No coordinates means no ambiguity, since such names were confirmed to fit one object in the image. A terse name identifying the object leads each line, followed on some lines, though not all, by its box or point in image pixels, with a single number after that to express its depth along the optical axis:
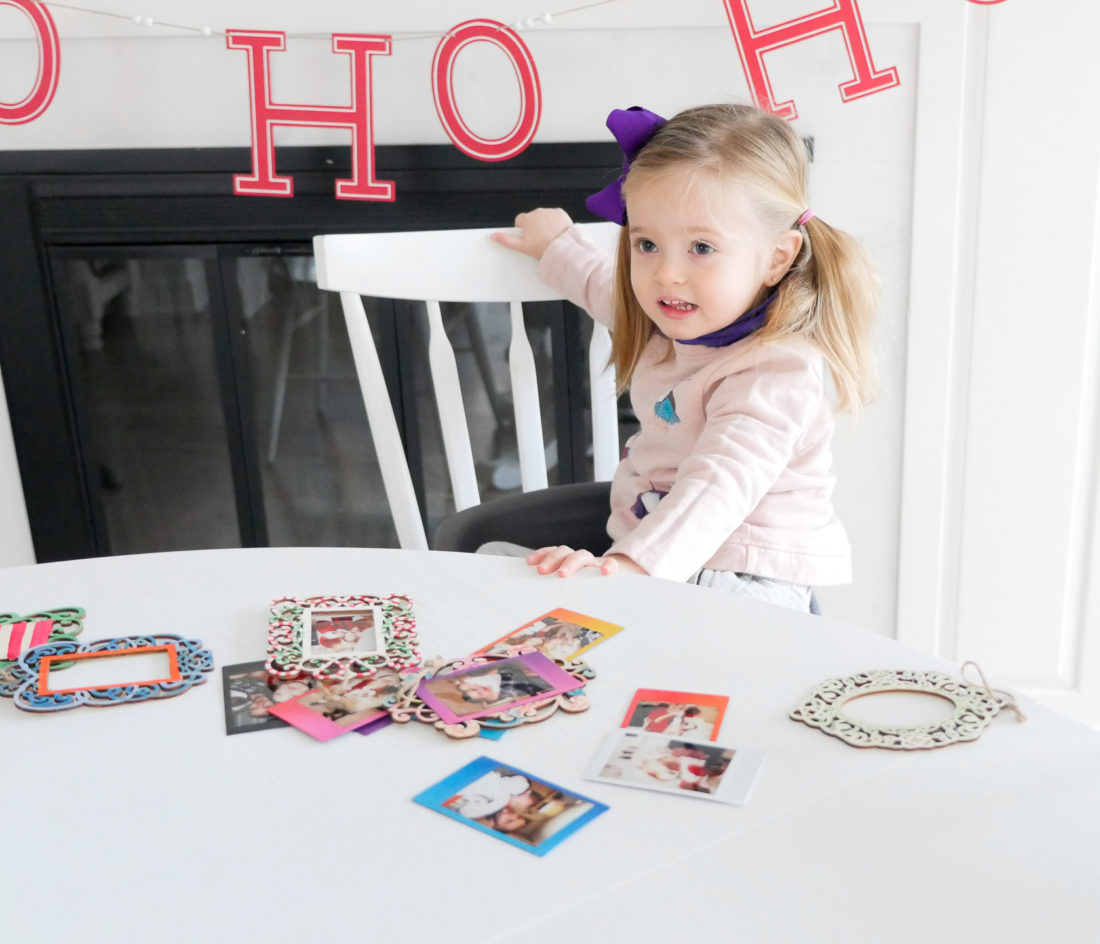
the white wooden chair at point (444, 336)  1.32
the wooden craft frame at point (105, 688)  0.69
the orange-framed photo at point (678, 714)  0.63
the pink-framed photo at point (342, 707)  0.65
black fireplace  1.73
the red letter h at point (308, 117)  1.53
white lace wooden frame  0.61
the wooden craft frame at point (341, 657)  0.72
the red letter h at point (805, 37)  1.47
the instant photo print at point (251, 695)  0.66
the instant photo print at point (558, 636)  0.74
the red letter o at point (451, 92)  1.53
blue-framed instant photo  0.55
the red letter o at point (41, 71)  1.52
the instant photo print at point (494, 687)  0.67
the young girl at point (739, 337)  1.14
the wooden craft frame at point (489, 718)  0.65
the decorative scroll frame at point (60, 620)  0.78
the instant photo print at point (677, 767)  0.58
